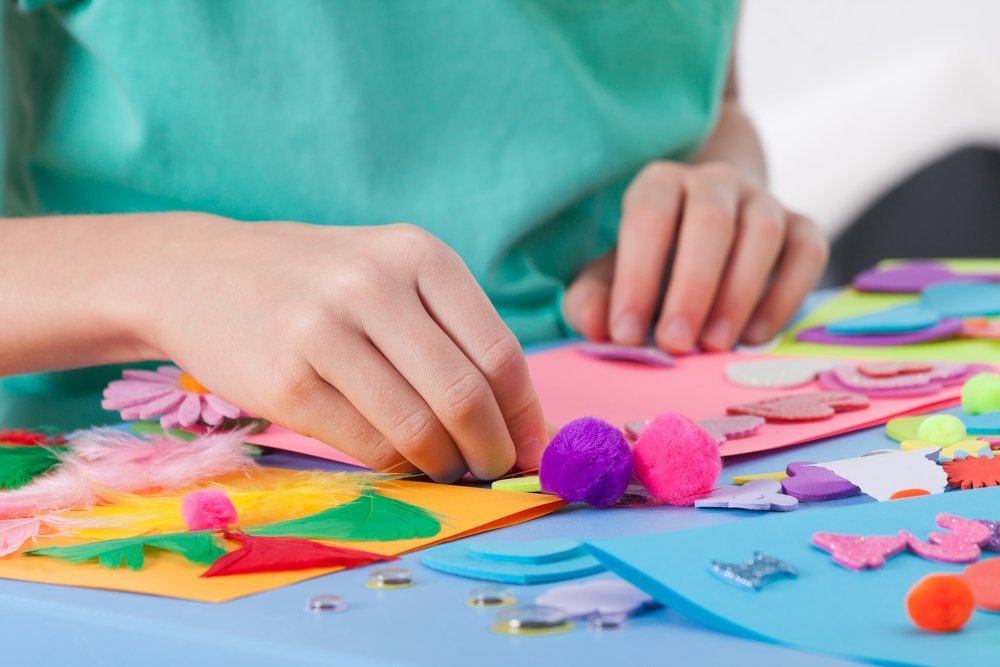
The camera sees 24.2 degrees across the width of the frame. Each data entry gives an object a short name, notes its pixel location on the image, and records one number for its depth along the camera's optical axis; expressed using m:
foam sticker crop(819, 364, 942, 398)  0.73
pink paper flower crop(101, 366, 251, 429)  0.69
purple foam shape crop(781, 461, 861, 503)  0.60
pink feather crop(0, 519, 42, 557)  0.60
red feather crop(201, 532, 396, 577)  0.56
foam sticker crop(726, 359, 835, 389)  0.77
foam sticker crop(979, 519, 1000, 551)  0.55
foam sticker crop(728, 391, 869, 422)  0.70
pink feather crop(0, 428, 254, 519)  0.63
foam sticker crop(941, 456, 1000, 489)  0.60
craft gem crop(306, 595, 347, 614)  0.54
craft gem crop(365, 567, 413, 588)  0.55
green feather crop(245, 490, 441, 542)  0.59
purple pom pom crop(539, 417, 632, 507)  0.60
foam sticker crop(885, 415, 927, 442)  0.67
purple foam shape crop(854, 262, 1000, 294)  1.08
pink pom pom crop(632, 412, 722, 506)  0.61
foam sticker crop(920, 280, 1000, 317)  0.91
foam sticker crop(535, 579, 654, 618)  0.53
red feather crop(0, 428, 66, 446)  0.69
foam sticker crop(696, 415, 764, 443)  0.68
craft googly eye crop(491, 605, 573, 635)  0.52
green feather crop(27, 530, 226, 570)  0.57
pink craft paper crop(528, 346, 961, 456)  0.69
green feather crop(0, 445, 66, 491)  0.65
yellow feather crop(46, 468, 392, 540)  0.61
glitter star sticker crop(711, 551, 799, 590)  0.53
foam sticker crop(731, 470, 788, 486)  0.63
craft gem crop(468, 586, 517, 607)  0.54
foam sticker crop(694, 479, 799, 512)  0.60
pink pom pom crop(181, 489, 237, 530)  0.60
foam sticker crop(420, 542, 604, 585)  0.55
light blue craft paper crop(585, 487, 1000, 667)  0.51
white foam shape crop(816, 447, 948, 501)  0.60
